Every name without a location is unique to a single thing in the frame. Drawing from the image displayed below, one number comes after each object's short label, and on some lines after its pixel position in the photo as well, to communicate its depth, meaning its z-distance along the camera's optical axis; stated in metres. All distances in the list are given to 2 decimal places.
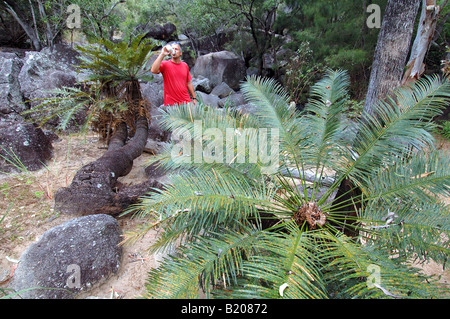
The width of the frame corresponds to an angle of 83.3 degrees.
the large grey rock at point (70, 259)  2.02
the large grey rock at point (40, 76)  5.90
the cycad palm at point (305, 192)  1.35
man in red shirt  3.70
